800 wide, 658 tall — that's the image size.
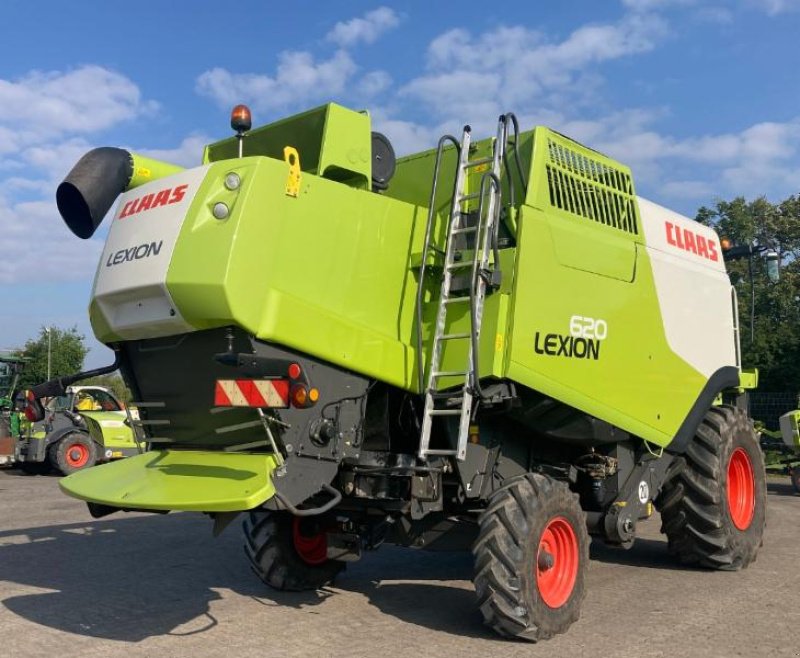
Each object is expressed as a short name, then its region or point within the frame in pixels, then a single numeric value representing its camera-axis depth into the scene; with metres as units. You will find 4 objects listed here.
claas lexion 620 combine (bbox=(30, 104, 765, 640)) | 4.82
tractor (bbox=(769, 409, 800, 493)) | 13.45
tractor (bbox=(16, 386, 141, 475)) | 17.70
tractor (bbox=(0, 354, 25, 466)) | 17.78
